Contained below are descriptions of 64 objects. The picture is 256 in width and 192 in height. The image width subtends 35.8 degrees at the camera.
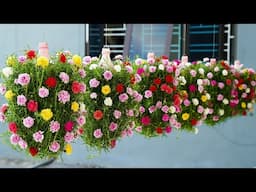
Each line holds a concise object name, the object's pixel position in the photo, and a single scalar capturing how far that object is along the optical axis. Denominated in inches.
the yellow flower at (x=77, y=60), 79.5
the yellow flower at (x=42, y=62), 74.0
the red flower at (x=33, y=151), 75.6
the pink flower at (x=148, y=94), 99.7
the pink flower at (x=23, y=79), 72.7
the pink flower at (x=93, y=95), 84.9
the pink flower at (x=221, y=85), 126.6
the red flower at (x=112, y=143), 88.0
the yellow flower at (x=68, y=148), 79.7
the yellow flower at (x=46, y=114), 73.0
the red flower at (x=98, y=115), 84.5
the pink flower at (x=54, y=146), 76.3
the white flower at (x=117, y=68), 87.1
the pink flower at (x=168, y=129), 105.5
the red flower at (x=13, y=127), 74.0
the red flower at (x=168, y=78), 102.3
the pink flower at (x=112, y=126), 86.3
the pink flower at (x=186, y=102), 115.3
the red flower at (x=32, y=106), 72.8
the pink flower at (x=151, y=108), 100.8
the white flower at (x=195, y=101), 116.6
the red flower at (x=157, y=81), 101.0
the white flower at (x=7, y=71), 74.8
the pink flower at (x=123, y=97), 86.4
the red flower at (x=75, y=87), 76.8
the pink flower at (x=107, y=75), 84.7
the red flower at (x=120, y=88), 85.9
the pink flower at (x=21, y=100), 72.9
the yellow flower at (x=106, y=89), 84.4
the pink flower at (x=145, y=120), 101.2
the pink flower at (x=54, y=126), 74.6
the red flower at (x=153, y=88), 100.4
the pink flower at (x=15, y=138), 74.4
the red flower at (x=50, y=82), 73.7
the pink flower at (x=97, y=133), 85.4
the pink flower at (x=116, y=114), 85.7
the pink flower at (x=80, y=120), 79.9
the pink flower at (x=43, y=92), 72.9
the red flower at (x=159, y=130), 103.7
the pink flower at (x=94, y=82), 84.4
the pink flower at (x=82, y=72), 80.1
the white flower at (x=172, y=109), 102.7
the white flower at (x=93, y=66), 85.8
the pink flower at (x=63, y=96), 74.9
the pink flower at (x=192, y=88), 116.8
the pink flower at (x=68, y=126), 77.0
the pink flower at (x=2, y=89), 76.1
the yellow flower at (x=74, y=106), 77.4
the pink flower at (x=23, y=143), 74.3
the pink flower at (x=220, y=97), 127.0
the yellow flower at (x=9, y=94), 74.2
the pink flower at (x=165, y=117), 102.4
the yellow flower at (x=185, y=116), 114.5
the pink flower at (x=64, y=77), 75.0
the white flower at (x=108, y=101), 84.7
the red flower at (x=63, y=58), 76.8
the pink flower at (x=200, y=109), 118.5
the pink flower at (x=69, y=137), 77.7
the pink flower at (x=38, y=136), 74.0
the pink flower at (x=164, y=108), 101.5
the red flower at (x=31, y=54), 76.8
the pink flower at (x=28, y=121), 73.0
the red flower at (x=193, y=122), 117.7
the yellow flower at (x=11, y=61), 75.6
